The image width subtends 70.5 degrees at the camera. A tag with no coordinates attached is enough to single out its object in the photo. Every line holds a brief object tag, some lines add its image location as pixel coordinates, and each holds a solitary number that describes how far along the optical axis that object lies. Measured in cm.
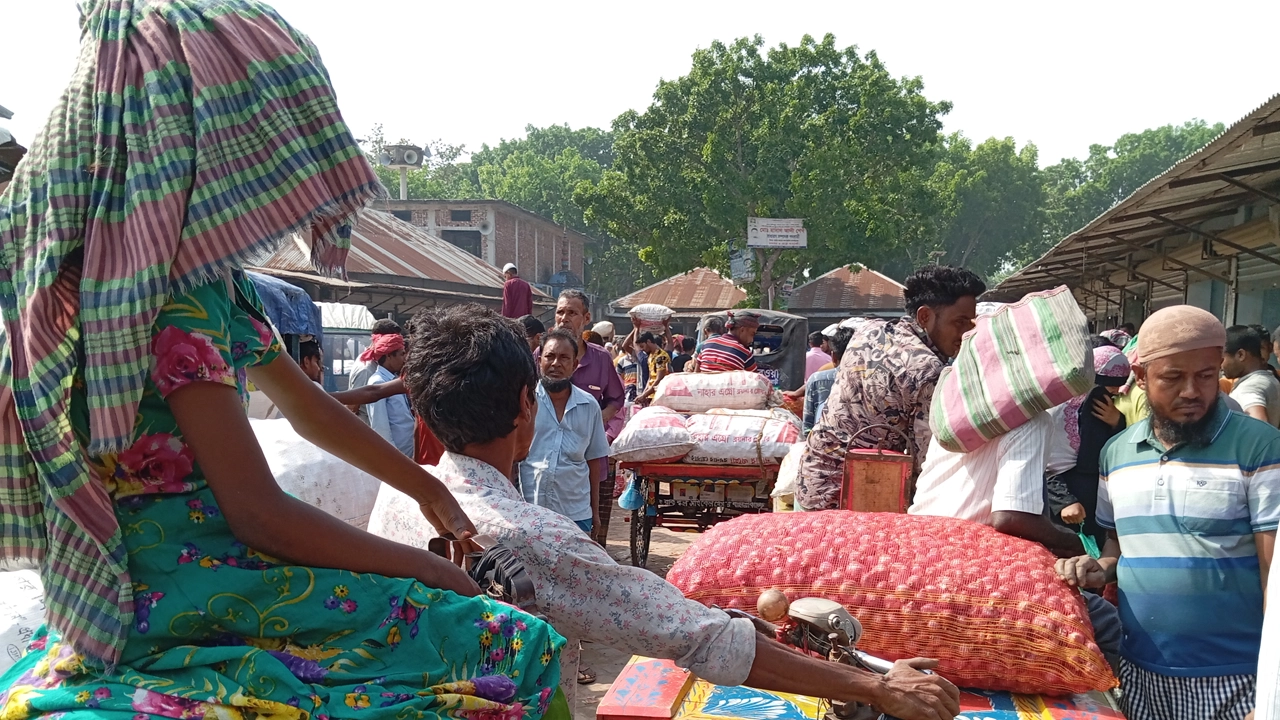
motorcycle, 192
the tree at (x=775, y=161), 2505
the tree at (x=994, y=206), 4609
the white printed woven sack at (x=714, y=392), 726
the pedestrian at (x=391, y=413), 562
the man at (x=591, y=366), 632
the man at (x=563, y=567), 167
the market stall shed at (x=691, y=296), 3394
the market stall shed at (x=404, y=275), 1994
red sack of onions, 234
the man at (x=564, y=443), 495
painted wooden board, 220
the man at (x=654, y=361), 922
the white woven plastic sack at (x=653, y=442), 615
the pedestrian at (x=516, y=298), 884
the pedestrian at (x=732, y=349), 843
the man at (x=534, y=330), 665
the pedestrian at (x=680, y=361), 1225
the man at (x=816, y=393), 777
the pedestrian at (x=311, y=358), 577
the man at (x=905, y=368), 377
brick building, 3650
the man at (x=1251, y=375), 542
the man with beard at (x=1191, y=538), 249
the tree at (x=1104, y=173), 4869
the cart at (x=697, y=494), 633
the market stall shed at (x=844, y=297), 3012
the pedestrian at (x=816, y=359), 1151
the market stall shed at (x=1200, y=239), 704
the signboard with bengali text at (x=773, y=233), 2525
